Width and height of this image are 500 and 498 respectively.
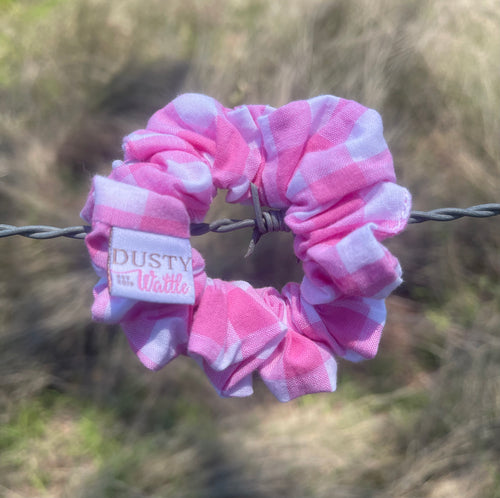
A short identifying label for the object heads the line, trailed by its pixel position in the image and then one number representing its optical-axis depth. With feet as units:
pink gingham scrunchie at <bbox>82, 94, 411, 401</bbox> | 0.59
